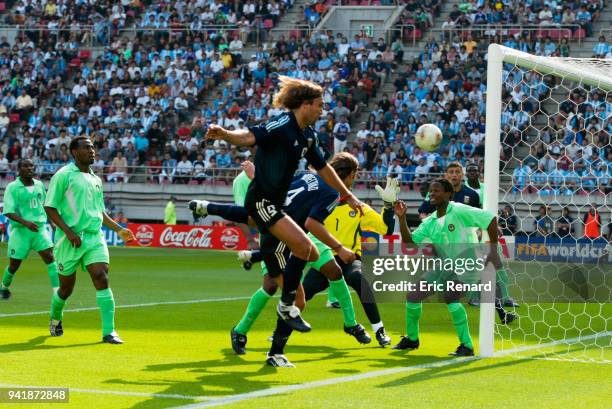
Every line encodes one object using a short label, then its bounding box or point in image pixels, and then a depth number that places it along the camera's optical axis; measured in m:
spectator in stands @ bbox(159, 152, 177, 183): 36.78
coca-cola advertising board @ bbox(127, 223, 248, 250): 32.59
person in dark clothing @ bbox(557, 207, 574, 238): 25.30
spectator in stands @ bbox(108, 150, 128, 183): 37.28
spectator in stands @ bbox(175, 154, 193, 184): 36.22
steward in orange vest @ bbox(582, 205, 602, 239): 22.12
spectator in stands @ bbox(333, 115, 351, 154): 33.97
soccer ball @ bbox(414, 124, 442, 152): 15.60
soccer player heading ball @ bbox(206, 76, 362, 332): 8.45
